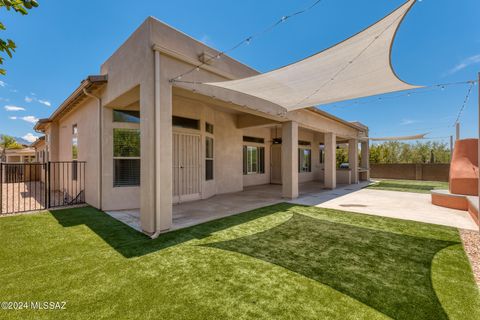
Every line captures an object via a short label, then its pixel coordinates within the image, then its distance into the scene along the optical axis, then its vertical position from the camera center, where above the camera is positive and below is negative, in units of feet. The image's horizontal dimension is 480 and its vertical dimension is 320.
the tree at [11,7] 5.74 +4.29
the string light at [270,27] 9.39 +6.89
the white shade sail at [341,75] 11.19 +6.16
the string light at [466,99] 15.13 +5.40
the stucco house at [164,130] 15.56 +3.96
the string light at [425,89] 14.79 +5.65
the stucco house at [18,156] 75.20 +2.68
